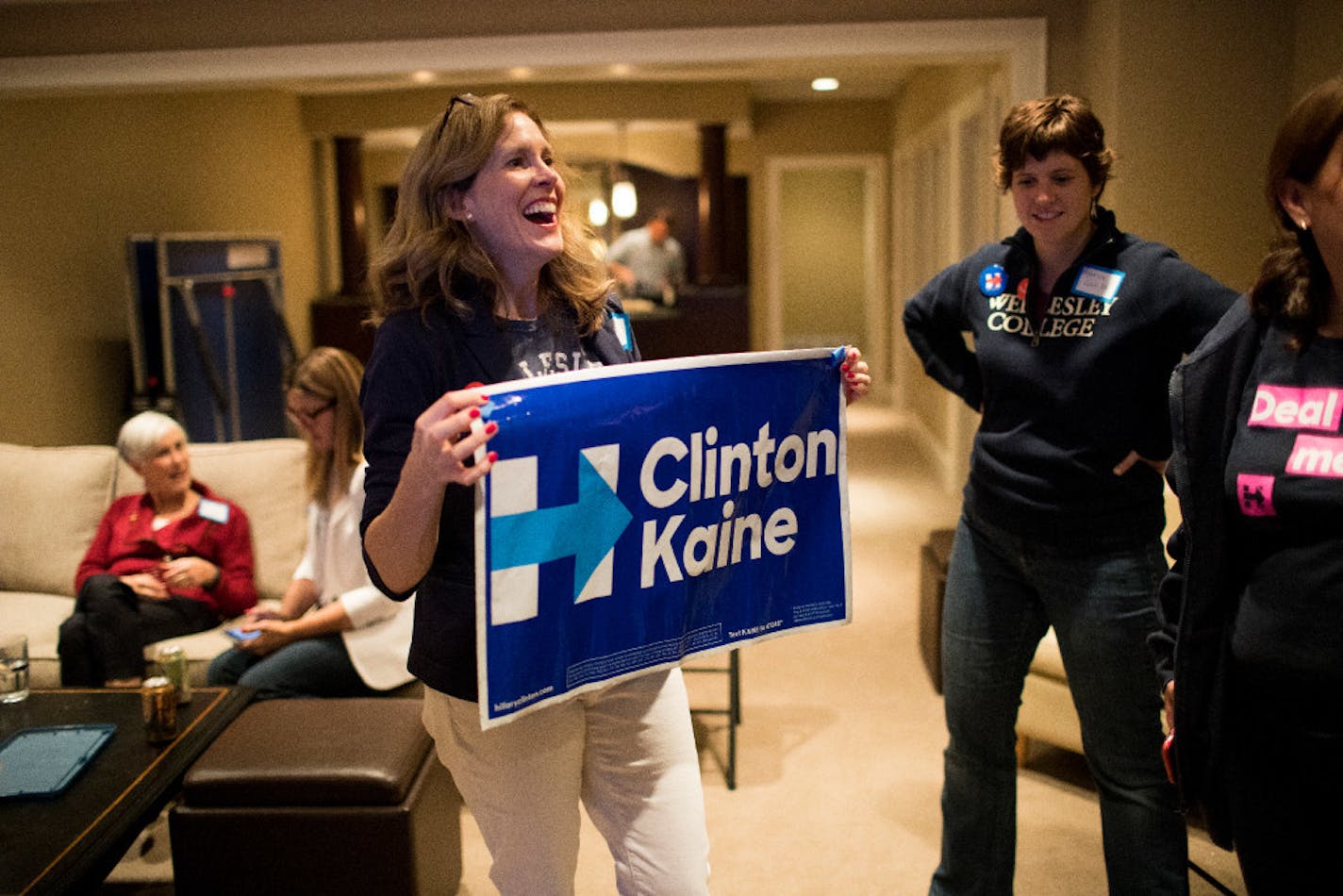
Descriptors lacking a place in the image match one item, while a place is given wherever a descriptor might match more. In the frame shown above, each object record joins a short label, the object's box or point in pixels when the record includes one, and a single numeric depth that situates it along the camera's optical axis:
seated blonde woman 2.66
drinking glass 2.44
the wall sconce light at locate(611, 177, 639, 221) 9.55
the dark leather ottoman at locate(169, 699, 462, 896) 2.10
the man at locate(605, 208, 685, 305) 9.52
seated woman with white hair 2.91
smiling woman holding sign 1.31
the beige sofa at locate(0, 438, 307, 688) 3.26
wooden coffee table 1.74
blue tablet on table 1.97
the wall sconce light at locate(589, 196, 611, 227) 9.70
